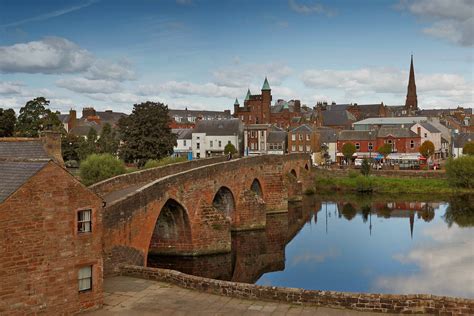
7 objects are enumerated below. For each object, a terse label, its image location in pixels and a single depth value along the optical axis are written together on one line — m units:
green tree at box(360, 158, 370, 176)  59.09
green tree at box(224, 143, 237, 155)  73.69
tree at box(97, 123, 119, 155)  67.73
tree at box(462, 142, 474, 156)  67.81
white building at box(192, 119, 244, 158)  78.04
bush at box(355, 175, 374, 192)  56.81
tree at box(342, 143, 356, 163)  70.62
